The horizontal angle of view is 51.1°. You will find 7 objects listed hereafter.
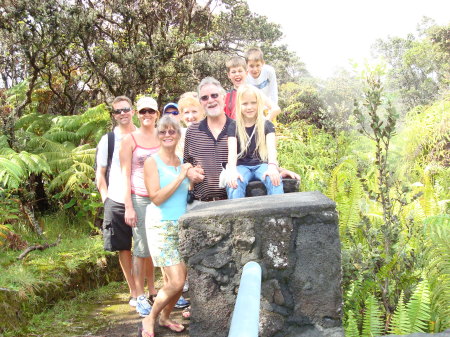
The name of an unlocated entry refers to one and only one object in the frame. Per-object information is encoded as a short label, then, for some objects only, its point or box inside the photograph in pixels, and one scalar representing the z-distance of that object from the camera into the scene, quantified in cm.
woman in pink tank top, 398
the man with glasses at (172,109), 450
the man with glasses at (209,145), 368
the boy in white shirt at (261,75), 498
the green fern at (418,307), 287
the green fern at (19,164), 482
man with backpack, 419
